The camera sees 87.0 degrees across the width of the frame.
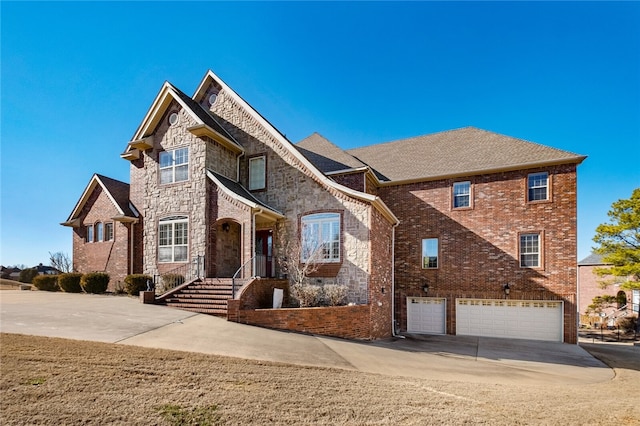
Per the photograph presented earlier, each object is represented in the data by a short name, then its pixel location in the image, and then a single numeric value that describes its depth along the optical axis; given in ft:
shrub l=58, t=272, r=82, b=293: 54.54
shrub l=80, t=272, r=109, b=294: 52.85
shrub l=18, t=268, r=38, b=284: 88.48
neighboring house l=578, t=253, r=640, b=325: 81.15
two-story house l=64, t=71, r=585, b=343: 47.19
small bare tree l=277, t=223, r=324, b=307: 44.64
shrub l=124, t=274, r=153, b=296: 48.70
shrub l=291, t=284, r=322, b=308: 40.88
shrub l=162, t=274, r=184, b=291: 48.37
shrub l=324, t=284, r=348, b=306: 41.22
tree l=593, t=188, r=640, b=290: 61.05
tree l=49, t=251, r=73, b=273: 73.41
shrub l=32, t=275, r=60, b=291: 57.82
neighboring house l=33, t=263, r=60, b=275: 150.13
